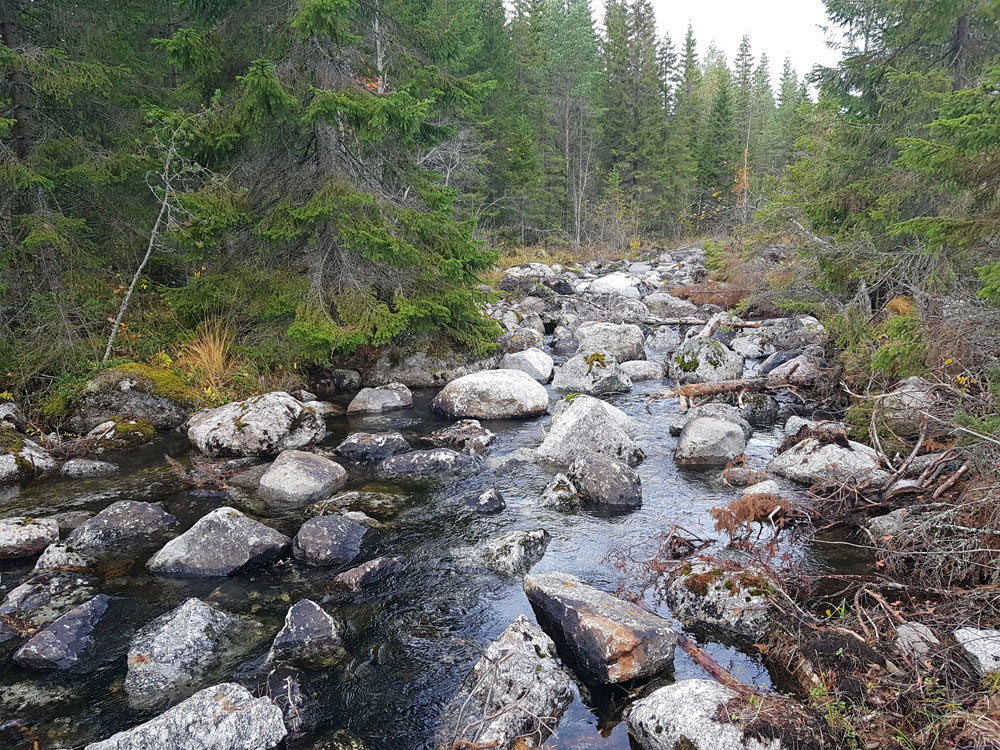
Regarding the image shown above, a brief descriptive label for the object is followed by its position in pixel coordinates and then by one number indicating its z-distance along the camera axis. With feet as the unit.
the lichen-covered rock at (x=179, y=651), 14.23
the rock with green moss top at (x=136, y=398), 31.42
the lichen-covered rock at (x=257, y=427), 29.55
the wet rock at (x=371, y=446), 29.22
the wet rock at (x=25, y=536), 20.03
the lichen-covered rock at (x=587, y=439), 27.91
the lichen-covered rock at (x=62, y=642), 14.99
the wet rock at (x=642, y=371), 42.68
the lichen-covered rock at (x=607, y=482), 23.66
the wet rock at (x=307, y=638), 15.21
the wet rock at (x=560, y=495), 23.73
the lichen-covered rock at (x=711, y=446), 27.50
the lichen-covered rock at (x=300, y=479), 24.89
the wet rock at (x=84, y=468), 26.89
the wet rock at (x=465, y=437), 30.17
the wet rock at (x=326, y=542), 19.89
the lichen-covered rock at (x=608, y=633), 14.08
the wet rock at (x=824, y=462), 22.43
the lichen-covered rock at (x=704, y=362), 38.50
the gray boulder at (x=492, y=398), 35.58
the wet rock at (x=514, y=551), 19.40
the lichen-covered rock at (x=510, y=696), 12.48
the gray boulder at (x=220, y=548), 19.36
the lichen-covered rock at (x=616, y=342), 45.80
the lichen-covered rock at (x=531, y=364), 42.37
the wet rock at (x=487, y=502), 23.54
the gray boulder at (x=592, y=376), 39.12
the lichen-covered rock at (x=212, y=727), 11.99
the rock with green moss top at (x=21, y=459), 26.35
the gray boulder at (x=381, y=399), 36.96
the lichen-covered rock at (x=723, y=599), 15.78
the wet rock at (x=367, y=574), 18.48
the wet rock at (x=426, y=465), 27.14
